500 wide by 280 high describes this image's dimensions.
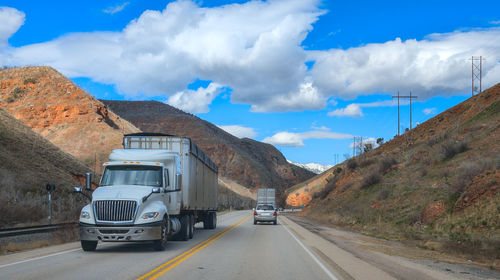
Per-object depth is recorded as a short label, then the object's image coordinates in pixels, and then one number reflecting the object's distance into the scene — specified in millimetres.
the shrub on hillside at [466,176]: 24047
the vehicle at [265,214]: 33812
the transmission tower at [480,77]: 52456
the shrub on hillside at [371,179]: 40928
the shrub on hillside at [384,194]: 33938
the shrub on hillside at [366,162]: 55250
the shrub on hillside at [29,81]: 75944
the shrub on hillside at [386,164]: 42781
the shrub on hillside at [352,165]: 57062
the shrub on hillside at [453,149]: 33031
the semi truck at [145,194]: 13922
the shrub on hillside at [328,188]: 59822
